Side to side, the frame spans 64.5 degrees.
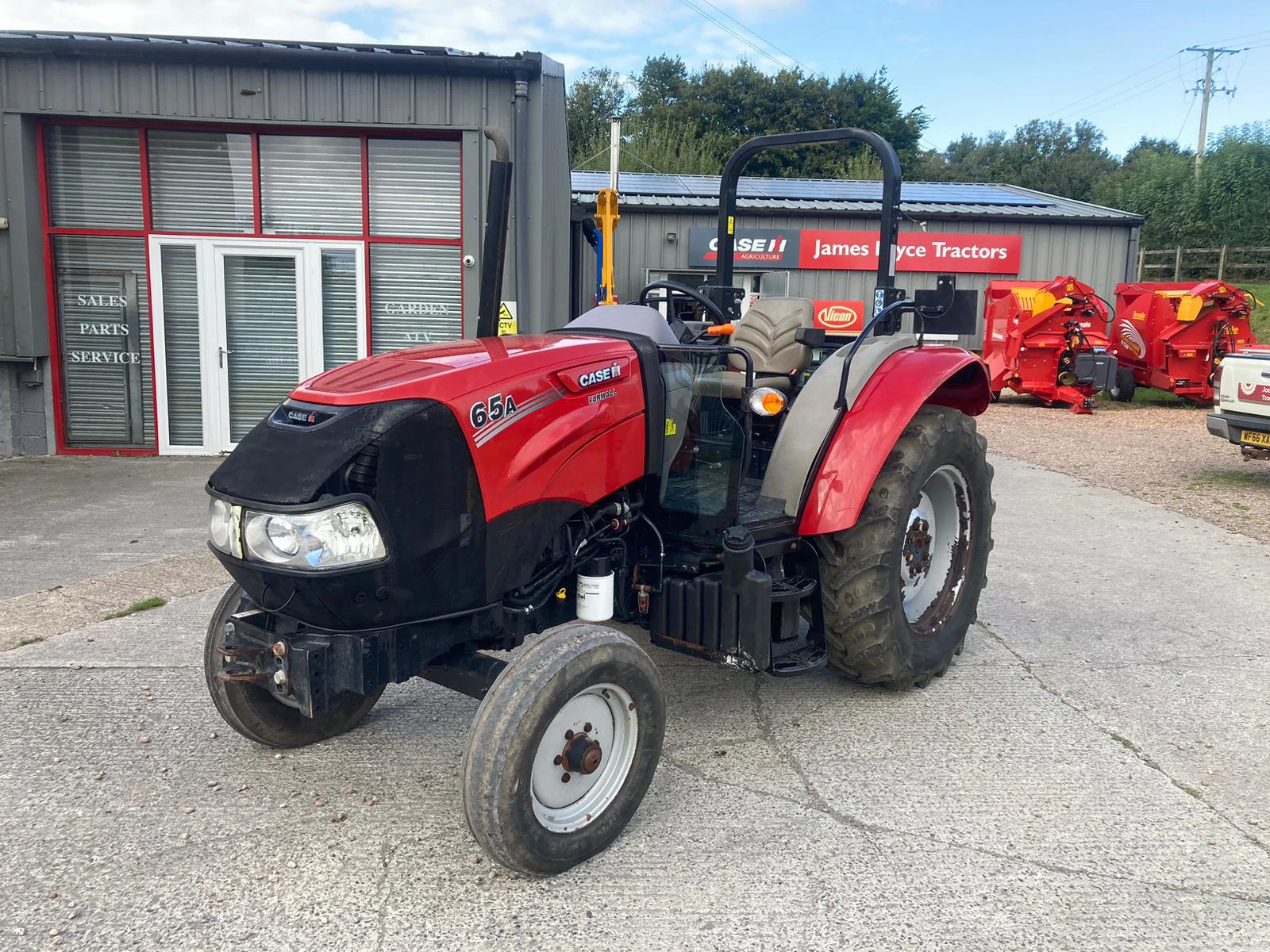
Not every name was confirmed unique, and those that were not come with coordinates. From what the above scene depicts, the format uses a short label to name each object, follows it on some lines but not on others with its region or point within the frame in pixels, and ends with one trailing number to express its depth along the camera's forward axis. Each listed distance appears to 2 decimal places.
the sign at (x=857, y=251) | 17.47
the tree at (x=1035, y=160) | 54.84
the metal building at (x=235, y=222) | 9.33
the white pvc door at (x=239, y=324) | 9.89
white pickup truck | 8.55
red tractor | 2.64
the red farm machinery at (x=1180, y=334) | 15.14
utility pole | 40.99
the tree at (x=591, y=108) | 43.78
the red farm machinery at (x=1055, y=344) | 14.85
